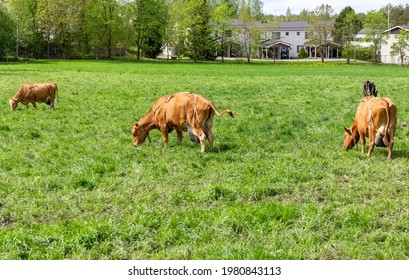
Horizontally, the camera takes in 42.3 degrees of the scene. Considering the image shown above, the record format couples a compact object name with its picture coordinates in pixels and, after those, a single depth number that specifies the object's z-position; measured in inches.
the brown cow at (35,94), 763.4
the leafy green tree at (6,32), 2839.6
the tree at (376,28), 3414.4
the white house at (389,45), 3485.2
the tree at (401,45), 3115.2
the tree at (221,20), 3484.3
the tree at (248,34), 3580.2
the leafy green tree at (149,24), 3316.9
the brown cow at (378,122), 420.5
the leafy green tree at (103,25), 3240.7
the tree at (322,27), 3671.3
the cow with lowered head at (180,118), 457.7
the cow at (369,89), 536.1
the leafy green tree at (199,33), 3272.6
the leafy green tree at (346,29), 3612.2
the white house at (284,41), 4065.0
